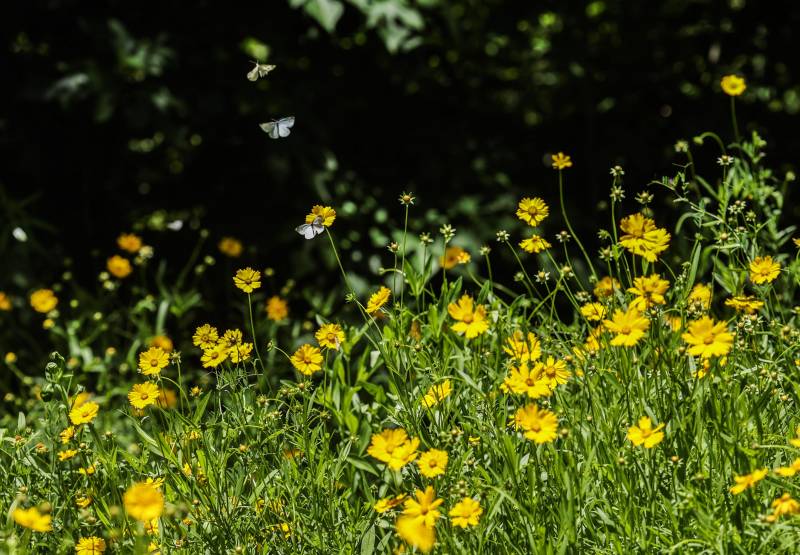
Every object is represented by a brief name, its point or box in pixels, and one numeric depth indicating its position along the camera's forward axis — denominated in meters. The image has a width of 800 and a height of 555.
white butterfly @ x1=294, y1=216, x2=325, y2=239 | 4.64
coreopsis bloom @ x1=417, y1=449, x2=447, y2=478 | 4.45
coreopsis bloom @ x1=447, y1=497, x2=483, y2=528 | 4.39
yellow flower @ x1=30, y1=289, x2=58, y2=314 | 5.41
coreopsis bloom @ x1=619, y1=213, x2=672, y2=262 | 4.57
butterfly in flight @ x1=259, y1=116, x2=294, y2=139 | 4.73
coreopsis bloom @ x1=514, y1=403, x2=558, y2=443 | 4.40
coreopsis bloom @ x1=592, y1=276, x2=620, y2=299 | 4.68
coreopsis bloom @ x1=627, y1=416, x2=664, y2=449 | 4.40
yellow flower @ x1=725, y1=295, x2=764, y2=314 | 4.58
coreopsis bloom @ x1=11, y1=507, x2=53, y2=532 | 4.29
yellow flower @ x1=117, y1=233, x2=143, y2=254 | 5.56
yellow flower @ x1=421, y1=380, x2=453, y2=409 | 4.56
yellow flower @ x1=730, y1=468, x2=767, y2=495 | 4.33
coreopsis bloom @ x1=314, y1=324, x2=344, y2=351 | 4.61
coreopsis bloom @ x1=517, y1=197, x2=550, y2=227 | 4.63
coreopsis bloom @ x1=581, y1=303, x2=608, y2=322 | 4.65
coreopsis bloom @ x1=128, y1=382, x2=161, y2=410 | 4.57
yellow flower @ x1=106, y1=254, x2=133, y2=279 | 5.51
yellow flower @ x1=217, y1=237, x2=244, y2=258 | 5.65
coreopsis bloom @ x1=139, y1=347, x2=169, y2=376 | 4.59
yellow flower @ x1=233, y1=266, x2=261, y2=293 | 4.60
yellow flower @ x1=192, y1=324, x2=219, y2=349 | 4.61
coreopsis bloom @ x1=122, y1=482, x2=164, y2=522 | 4.26
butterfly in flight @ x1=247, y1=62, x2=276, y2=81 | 4.70
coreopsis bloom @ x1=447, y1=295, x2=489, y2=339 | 4.51
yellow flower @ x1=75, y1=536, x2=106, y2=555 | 4.53
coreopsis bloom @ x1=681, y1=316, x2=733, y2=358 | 4.38
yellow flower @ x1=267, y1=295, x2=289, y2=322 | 5.24
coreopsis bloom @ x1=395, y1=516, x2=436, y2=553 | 4.23
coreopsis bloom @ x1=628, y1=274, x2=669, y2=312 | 4.50
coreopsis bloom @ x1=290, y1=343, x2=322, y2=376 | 4.61
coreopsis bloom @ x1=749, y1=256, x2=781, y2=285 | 4.59
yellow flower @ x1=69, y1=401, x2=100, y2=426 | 4.56
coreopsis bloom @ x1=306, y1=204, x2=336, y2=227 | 4.62
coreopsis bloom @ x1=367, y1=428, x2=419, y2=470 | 4.42
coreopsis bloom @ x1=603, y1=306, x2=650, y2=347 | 4.42
